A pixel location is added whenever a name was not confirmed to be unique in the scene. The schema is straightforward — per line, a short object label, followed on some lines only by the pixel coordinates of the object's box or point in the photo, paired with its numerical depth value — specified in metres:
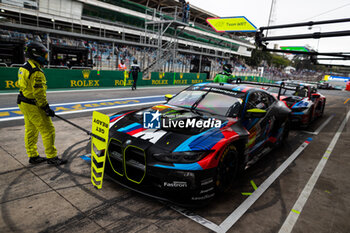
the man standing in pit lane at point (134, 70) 14.51
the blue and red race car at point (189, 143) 2.65
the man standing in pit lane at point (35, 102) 3.26
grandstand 15.90
